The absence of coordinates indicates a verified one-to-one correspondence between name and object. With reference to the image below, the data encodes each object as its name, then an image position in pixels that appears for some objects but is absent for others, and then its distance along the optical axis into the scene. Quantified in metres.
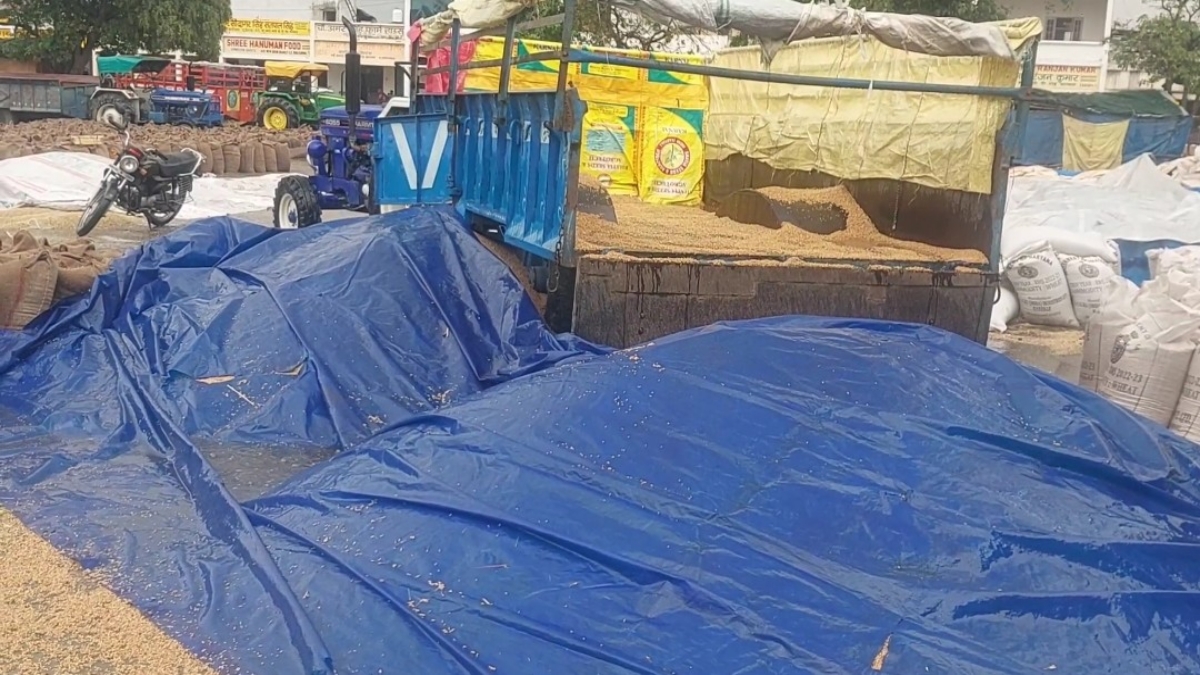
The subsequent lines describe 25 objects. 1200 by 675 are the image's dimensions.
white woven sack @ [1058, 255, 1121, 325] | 7.97
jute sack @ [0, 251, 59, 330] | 6.29
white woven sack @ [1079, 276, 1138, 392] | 6.25
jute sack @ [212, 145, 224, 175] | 18.52
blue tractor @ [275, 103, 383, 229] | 10.56
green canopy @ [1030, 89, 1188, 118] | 23.00
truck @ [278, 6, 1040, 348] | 5.48
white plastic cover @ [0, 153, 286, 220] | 13.84
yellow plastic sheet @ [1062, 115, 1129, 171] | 24.05
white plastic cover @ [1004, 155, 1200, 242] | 10.48
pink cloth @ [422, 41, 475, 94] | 8.40
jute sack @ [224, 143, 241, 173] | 18.81
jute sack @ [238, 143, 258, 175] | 19.08
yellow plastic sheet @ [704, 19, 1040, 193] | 6.12
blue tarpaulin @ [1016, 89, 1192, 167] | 24.47
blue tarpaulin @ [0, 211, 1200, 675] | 3.10
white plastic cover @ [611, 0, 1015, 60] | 5.57
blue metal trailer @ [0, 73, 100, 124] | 28.88
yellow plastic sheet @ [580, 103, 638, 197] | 9.46
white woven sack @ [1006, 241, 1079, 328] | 8.06
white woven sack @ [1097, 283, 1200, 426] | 5.89
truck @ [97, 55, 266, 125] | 30.95
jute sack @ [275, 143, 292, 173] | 19.61
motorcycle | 11.38
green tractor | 31.11
